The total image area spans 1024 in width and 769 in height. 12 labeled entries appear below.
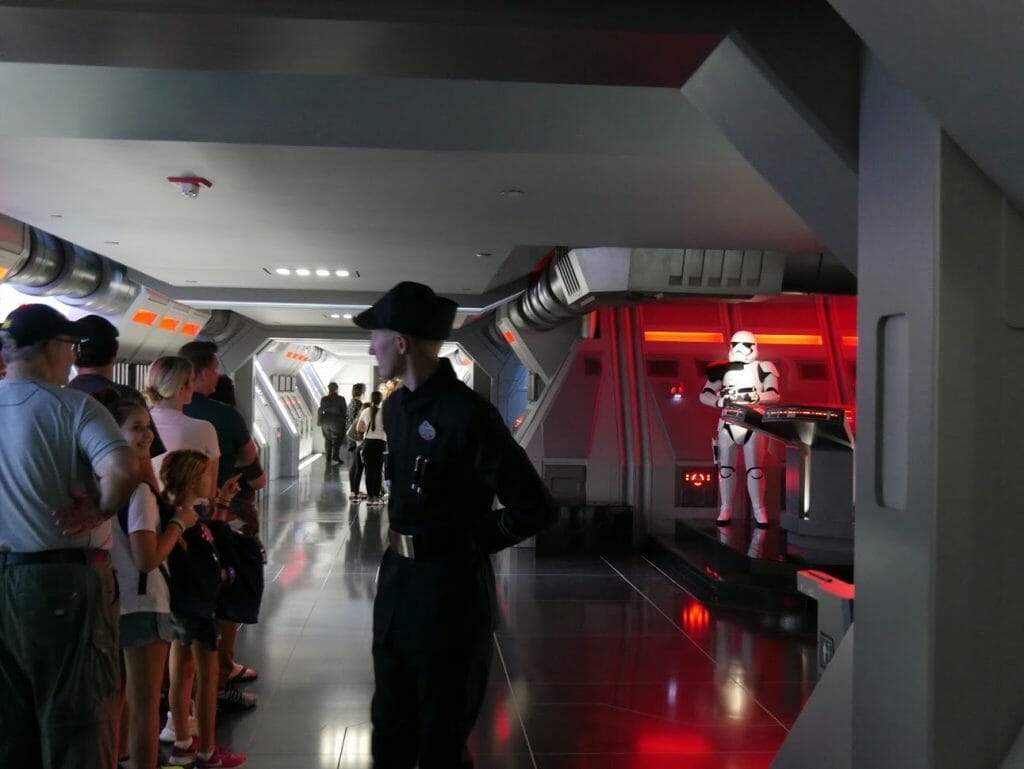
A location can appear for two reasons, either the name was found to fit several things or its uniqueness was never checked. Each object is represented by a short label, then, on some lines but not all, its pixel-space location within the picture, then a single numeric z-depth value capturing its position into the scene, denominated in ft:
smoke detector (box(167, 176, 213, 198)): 17.76
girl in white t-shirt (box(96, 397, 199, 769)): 11.24
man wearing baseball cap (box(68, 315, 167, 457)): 11.95
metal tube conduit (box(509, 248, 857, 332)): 28.50
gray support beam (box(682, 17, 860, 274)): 7.68
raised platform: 24.66
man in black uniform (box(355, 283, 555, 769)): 8.85
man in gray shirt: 8.63
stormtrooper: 31.89
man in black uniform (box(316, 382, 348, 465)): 67.56
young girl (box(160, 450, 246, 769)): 12.65
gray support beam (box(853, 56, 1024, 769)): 6.37
